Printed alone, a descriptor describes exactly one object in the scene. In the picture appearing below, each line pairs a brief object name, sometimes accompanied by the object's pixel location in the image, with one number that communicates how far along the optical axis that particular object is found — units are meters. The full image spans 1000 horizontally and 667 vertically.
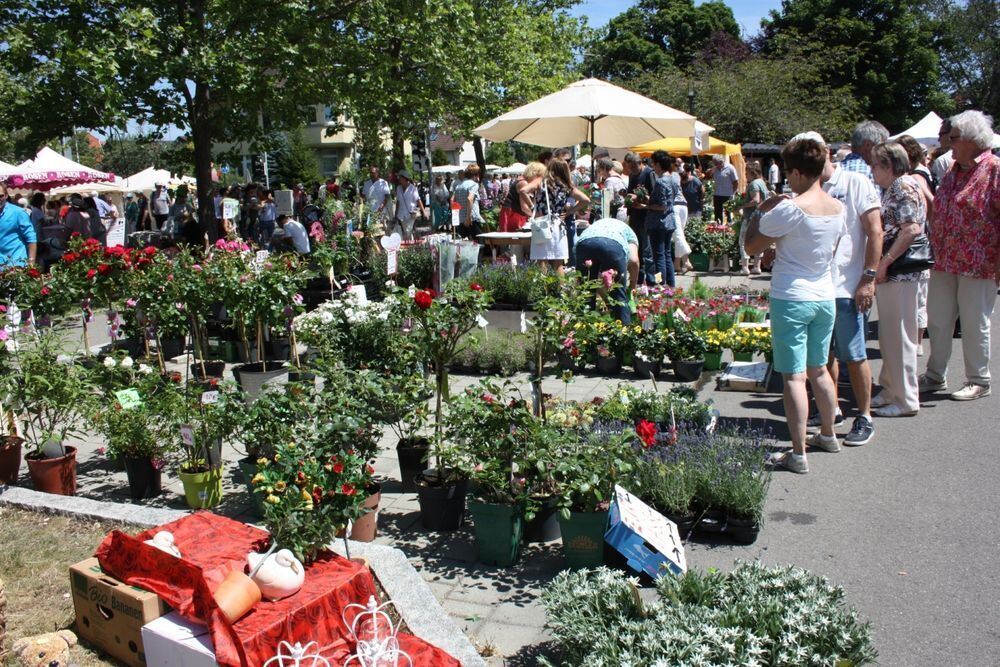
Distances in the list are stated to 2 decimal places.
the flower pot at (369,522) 4.14
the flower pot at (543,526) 4.09
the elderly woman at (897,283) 5.64
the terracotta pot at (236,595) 2.76
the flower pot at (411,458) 4.85
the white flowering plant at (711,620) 2.68
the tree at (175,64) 9.26
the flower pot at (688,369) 7.07
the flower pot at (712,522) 4.09
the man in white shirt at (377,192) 15.22
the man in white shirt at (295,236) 11.38
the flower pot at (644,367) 7.20
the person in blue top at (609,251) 7.08
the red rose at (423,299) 4.65
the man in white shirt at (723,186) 16.59
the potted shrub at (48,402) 4.95
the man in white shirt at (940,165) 8.69
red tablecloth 2.76
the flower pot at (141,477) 4.94
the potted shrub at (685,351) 7.09
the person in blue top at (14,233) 8.69
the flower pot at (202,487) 4.58
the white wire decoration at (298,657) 2.68
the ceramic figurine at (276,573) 2.90
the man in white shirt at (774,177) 22.18
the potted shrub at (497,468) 3.91
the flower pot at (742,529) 4.05
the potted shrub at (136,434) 4.90
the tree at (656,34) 47.75
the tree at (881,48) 39.28
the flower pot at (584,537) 3.73
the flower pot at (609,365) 7.39
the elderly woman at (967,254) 5.95
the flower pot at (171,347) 8.61
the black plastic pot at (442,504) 4.30
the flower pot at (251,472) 4.57
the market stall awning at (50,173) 17.29
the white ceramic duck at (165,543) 3.17
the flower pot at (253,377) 7.02
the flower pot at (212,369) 7.45
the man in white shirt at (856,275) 5.14
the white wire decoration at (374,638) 2.75
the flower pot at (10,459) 5.11
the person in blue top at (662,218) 10.34
